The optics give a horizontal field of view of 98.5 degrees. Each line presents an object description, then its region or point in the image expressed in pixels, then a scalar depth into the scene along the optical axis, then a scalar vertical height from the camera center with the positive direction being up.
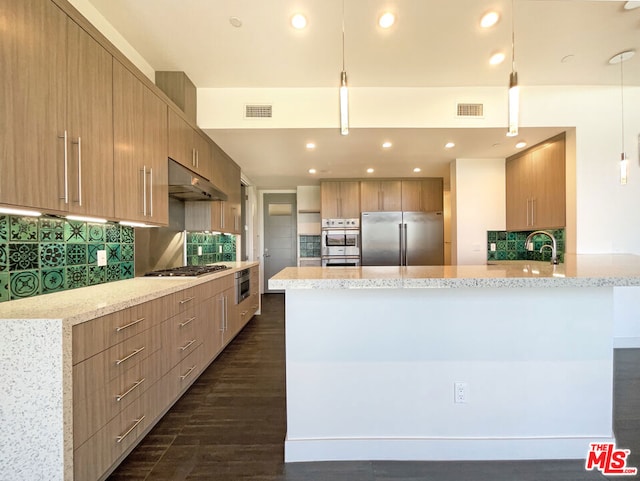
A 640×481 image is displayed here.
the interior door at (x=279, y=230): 6.32 +0.26
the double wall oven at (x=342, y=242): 5.11 -0.02
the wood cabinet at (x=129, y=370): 1.19 -0.71
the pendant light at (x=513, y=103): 1.44 +0.72
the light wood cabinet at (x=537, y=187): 3.16 +0.65
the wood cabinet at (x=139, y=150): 1.75 +0.66
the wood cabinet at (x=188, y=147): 2.38 +0.93
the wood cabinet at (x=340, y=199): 5.15 +0.78
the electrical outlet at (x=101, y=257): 1.93 -0.10
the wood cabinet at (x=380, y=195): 5.11 +0.84
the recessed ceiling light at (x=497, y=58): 2.34 +1.57
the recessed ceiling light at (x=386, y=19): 1.95 +1.59
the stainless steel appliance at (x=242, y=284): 3.38 -0.56
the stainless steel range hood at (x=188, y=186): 2.37 +0.53
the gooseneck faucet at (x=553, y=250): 1.82 -0.08
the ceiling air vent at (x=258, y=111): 2.84 +1.35
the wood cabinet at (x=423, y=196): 5.08 +0.82
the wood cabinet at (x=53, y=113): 1.14 +0.63
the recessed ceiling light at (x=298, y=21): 1.95 +1.59
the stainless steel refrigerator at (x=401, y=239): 4.98 +0.03
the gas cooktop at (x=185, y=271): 2.36 -0.27
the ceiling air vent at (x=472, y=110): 2.86 +1.34
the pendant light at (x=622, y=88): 2.39 +1.57
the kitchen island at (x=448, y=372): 1.52 -0.73
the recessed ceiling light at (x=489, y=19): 1.95 +1.59
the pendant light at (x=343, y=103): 1.40 +0.70
